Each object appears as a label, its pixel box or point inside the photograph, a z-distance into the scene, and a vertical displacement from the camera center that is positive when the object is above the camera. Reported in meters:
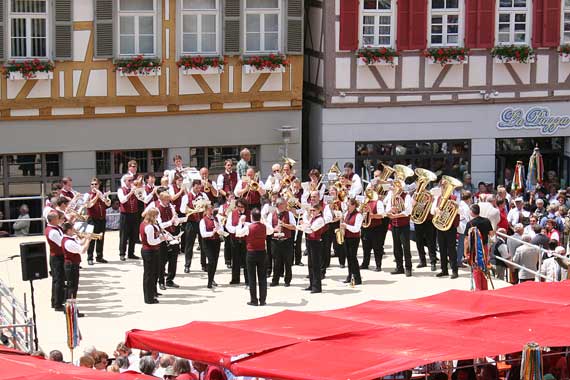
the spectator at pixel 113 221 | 29.47 -2.41
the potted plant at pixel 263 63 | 31.41 +0.58
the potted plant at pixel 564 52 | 32.59 +0.86
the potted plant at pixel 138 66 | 30.62 +0.50
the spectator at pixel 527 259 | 24.02 -2.52
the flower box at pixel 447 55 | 31.95 +0.77
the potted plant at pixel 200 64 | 31.05 +0.55
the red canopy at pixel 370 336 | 14.89 -2.46
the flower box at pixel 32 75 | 30.05 +0.31
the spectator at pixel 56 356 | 16.83 -2.83
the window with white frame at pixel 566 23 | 32.62 +1.45
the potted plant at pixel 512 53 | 32.22 +0.83
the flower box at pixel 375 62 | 31.72 +0.62
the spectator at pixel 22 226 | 28.92 -2.48
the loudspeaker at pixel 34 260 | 20.33 -2.17
